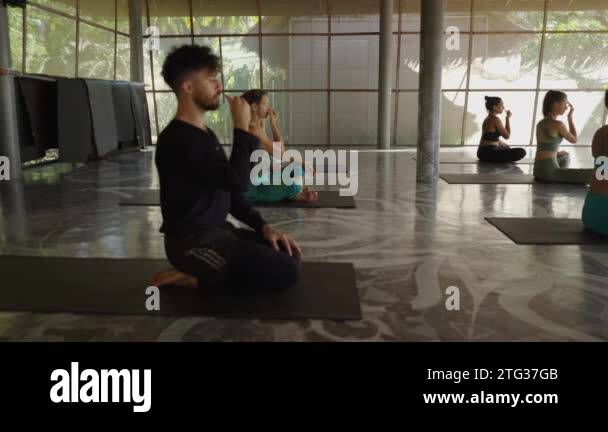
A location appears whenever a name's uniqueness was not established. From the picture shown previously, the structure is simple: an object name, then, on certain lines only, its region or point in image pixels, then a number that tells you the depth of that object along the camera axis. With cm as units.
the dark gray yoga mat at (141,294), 336
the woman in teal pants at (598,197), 505
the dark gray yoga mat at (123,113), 1240
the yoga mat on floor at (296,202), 677
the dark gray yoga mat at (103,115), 1077
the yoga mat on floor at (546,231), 507
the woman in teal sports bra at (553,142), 804
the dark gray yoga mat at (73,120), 1002
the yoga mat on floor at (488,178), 870
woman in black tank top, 1095
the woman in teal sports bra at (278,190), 670
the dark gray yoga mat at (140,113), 1329
